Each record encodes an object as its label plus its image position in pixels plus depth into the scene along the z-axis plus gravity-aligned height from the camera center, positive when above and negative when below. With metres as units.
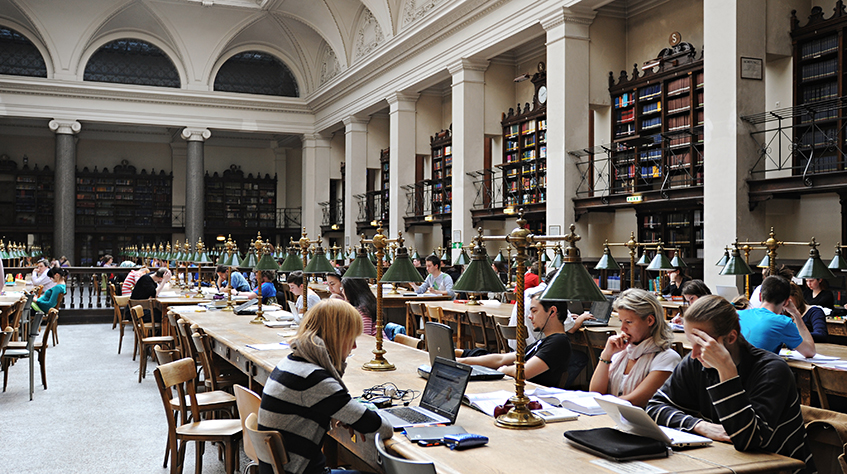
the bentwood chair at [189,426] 3.61 -1.01
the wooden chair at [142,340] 7.05 -1.03
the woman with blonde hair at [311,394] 2.49 -0.55
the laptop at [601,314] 5.87 -0.61
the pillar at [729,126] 7.99 +1.38
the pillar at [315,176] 21.69 +2.10
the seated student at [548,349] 3.49 -0.55
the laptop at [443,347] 3.43 -0.54
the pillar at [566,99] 10.67 +2.25
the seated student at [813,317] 5.16 -0.57
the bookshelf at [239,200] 23.91 +1.49
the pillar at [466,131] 13.41 +2.19
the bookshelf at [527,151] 12.69 +1.81
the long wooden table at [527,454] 2.07 -0.67
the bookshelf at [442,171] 15.71 +1.69
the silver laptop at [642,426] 2.19 -0.60
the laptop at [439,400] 2.57 -0.61
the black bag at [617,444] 2.13 -0.64
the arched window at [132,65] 19.95 +5.19
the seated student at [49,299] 8.95 -0.74
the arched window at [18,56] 19.08 +5.18
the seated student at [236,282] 10.56 -0.61
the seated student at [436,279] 10.04 -0.55
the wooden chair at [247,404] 2.86 -0.68
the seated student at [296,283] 7.37 -0.44
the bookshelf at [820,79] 7.98 +1.98
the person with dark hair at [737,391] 2.21 -0.49
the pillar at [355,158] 18.83 +2.32
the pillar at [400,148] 16.17 +2.23
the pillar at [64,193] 19.22 +1.38
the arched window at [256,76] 21.09 +5.16
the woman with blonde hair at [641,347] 3.03 -0.47
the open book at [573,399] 2.72 -0.65
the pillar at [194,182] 20.69 +1.81
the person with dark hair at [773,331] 4.05 -0.52
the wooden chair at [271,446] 2.45 -0.73
